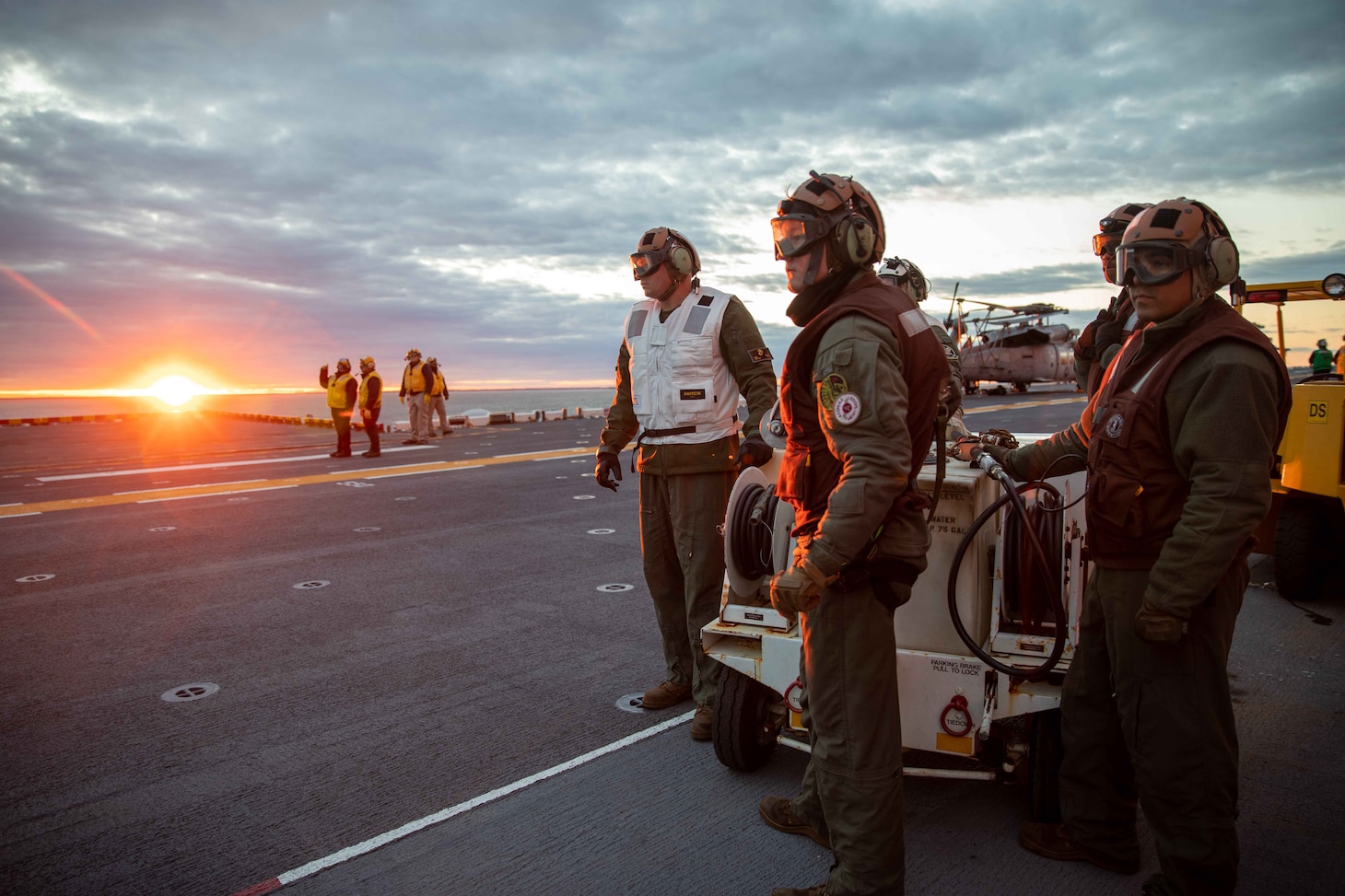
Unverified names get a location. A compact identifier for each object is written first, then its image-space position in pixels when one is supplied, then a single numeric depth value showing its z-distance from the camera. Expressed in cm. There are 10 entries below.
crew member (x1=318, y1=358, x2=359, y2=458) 1652
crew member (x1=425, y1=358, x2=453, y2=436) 2144
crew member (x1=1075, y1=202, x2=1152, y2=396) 414
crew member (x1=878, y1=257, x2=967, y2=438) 411
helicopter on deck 3522
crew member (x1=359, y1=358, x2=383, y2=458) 1686
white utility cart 301
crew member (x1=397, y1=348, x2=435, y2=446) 1969
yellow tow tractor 548
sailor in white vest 401
